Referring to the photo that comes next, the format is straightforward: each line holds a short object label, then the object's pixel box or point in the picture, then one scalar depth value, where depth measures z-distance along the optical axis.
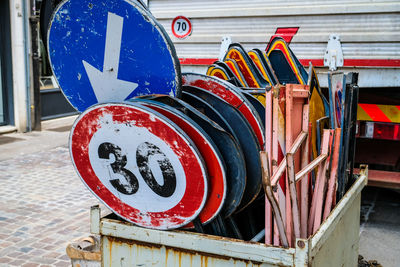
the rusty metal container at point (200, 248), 1.79
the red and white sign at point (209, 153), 1.90
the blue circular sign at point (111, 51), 2.03
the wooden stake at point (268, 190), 1.69
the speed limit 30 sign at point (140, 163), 1.88
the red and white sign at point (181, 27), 5.21
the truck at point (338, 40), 4.34
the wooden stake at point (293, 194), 1.81
